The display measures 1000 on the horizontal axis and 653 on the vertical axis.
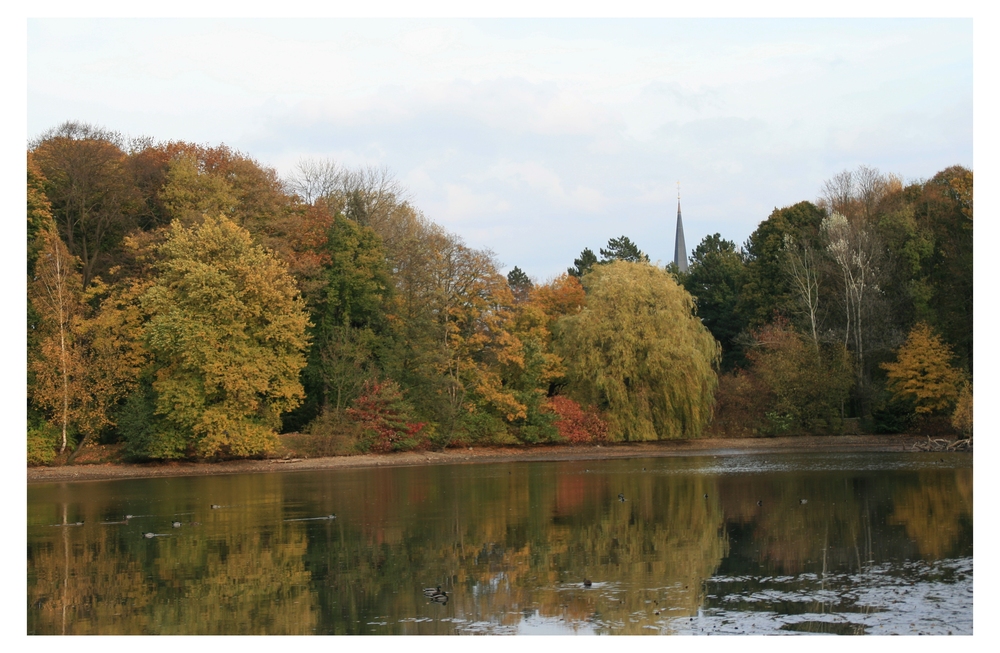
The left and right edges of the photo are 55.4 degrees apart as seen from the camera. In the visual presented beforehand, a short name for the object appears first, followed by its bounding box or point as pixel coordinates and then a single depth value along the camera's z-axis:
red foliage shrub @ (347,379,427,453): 51.12
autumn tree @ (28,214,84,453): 44.69
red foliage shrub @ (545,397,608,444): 54.34
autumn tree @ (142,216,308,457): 45.78
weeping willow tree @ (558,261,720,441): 52.94
